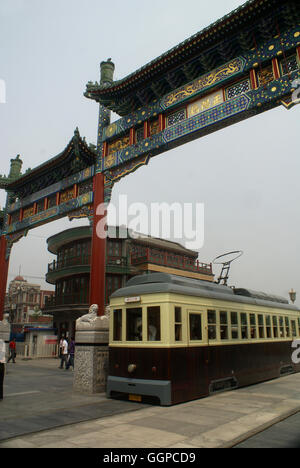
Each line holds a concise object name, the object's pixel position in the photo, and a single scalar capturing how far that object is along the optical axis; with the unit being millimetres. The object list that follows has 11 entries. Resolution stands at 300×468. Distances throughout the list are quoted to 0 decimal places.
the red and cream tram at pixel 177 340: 7598
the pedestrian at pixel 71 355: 17359
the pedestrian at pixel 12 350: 20766
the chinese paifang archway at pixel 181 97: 8688
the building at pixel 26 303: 57034
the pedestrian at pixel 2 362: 8797
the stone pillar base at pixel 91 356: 9789
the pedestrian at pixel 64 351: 17672
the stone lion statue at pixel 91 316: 10305
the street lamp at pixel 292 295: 19281
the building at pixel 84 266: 27797
